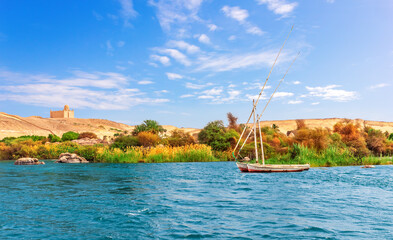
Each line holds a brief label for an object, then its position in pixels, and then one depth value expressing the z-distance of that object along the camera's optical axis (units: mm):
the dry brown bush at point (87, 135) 69506
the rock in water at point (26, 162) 36562
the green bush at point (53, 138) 62488
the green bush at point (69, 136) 65738
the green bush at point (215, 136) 51281
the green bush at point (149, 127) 61397
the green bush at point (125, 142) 47522
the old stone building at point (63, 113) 153375
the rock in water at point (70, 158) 40031
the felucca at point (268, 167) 26125
